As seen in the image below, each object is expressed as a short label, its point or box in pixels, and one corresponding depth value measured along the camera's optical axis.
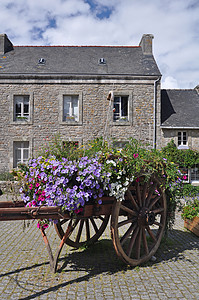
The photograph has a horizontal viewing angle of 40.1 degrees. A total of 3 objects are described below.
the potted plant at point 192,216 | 5.26
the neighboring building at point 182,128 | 13.90
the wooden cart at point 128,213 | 2.96
